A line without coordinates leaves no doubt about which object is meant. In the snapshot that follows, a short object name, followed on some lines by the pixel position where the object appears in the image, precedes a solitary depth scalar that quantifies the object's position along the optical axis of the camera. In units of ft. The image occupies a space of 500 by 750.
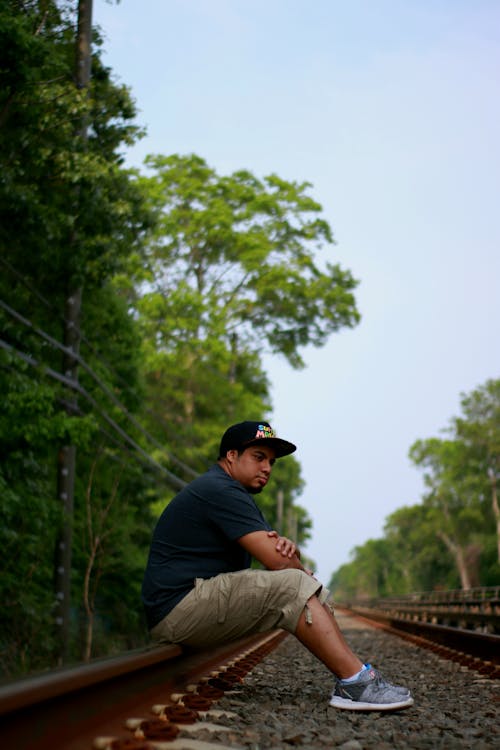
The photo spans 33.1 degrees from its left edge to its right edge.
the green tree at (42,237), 33.91
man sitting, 12.28
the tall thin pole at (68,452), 41.88
